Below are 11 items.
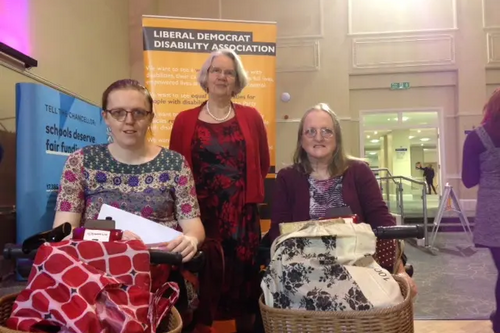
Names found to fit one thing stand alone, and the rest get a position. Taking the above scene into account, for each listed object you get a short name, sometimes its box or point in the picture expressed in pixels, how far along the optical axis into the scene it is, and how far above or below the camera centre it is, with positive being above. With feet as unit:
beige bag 3.34 -0.76
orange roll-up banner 14.80 +3.99
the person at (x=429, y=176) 30.47 -0.01
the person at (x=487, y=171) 6.92 +0.07
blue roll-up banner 8.80 +0.57
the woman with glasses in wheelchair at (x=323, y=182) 5.46 -0.07
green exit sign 28.14 +5.87
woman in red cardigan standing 7.02 +0.11
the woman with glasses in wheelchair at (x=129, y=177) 4.76 +0.01
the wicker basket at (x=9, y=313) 3.26 -1.03
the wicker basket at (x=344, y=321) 3.17 -1.06
